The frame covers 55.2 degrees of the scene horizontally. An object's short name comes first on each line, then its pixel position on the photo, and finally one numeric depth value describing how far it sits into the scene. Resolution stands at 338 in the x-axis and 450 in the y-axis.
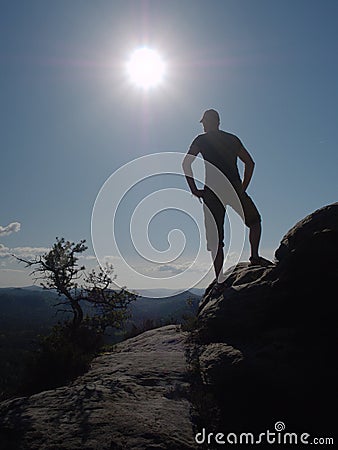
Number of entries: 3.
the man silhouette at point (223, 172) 7.02
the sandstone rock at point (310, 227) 5.38
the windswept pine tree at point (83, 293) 12.68
